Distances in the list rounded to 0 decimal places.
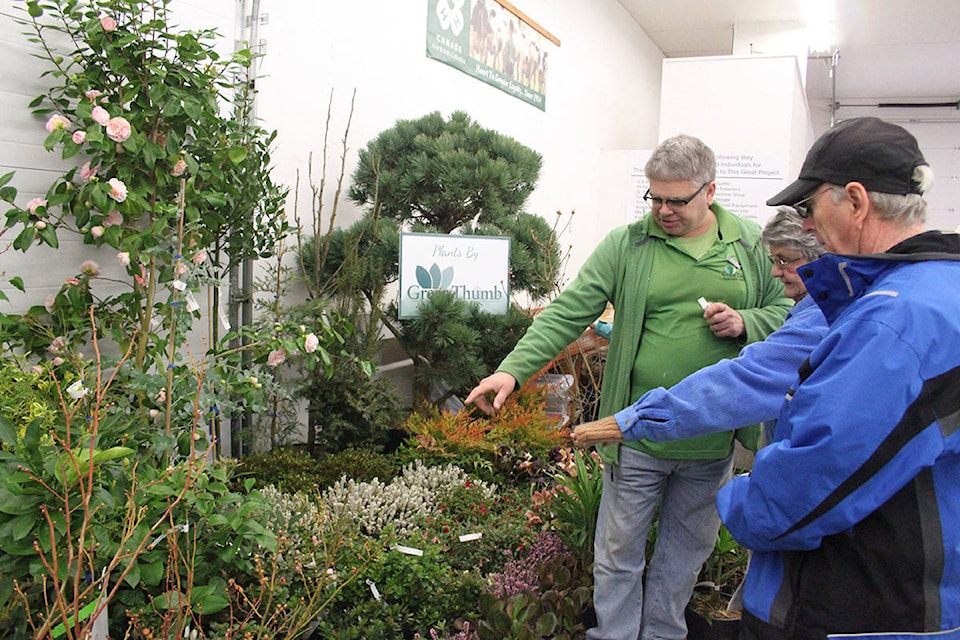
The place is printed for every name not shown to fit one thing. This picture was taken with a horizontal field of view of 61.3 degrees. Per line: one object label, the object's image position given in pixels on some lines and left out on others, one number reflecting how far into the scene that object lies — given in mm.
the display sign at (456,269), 3607
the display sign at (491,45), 5352
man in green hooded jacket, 2320
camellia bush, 1838
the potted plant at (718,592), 2660
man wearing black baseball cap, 1178
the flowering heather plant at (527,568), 2602
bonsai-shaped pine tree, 3713
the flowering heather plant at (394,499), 2781
